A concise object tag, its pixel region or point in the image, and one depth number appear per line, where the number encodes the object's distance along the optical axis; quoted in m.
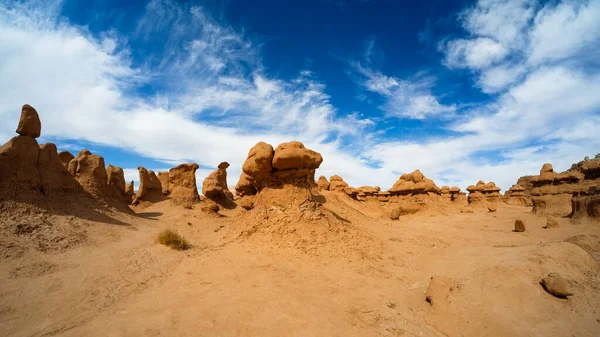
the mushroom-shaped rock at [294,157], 8.20
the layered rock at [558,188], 12.22
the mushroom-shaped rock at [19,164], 8.00
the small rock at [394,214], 16.98
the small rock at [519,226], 10.89
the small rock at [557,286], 4.71
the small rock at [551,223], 10.48
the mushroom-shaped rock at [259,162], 8.45
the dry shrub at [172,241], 7.82
